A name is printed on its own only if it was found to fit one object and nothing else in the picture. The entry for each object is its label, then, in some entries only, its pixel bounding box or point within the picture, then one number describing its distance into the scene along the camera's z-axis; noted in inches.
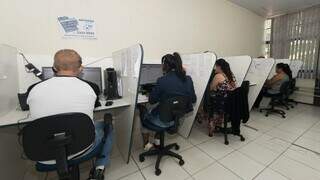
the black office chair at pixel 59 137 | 35.9
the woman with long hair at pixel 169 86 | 66.8
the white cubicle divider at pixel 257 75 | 126.2
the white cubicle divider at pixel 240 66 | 105.3
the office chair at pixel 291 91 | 158.3
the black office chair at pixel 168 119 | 64.7
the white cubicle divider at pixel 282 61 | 166.6
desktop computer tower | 77.0
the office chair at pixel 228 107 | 87.3
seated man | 39.5
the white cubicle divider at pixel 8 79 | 55.6
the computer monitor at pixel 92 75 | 79.8
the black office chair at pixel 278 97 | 137.0
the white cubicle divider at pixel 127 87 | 60.9
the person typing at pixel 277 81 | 137.8
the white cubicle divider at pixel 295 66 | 172.7
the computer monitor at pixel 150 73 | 96.1
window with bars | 165.2
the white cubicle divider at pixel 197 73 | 83.1
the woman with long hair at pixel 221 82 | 88.4
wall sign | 80.4
